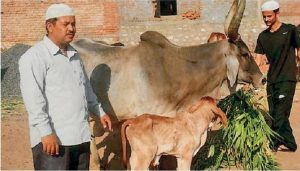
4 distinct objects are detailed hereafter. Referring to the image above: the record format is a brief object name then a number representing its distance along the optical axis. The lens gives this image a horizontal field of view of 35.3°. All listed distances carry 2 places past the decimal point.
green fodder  5.86
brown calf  4.69
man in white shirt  3.41
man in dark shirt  6.48
